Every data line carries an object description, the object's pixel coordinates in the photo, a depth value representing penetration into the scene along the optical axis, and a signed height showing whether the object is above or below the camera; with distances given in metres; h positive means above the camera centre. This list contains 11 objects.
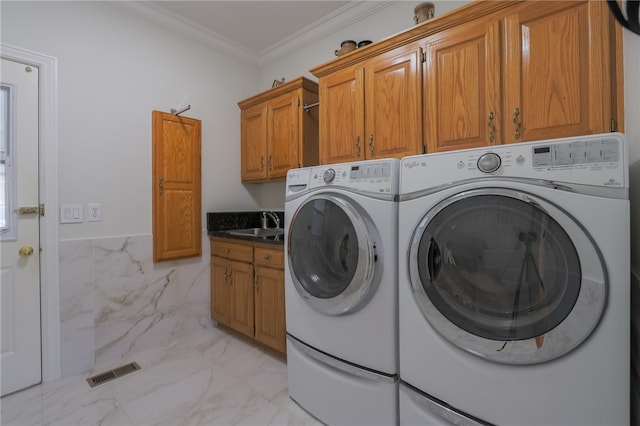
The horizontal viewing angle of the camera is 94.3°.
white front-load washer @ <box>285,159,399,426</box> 1.26 -0.36
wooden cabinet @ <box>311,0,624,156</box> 1.27 +0.68
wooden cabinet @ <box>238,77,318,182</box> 2.44 +0.73
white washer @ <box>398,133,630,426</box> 0.85 -0.24
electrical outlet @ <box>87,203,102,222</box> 2.06 +0.02
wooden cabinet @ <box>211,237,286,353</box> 2.09 -0.59
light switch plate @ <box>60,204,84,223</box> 1.95 +0.01
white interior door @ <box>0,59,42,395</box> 1.76 -0.09
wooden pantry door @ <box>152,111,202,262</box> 2.35 +0.23
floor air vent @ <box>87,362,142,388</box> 1.89 -1.06
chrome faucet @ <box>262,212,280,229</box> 3.01 -0.05
